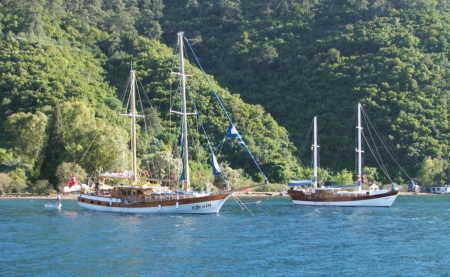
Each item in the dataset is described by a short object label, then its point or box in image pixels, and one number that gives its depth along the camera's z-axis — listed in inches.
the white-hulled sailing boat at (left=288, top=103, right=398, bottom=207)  3144.7
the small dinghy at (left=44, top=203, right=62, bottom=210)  2896.4
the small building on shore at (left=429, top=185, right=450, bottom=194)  4594.0
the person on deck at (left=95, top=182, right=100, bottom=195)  2812.5
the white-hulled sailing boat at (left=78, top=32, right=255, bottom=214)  2516.0
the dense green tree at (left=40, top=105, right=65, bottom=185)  3804.4
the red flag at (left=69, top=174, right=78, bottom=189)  2775.8
